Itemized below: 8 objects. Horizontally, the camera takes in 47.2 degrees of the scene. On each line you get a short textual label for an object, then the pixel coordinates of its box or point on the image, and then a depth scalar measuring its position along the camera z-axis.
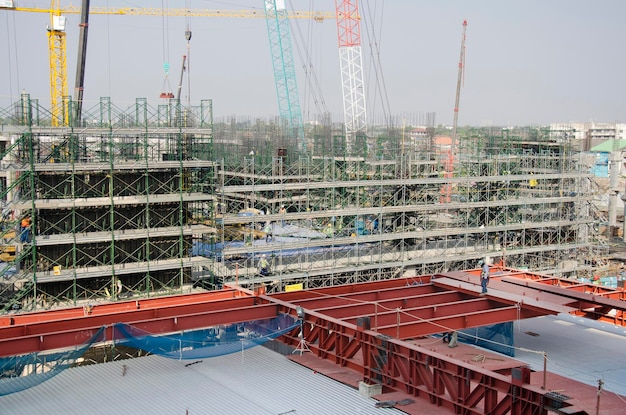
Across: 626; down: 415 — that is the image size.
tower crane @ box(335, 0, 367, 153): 61.25
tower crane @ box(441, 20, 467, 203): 49.92
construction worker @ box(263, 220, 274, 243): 35.92
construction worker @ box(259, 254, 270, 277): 34.31
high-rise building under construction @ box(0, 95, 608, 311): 29.42
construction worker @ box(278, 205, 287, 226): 34.98
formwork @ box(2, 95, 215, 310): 28.53
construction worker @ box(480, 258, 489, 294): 20.95
